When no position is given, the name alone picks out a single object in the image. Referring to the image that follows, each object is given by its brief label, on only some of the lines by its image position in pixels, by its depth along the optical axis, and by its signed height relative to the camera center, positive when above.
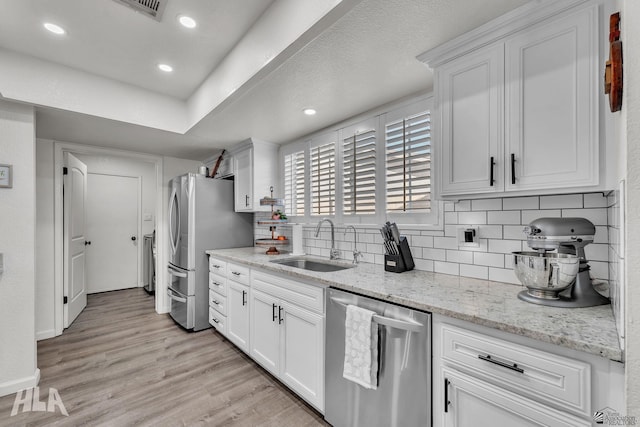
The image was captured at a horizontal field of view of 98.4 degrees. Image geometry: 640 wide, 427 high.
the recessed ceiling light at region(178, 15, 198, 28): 1.69 +1.20
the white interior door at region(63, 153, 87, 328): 3.23 -0.31
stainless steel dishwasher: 1.24 -0.79
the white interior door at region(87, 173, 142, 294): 4.75 -0.34
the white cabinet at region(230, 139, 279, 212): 3.20 +0.47
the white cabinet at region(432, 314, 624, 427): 0.84 -0.58
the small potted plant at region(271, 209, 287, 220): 3.08 -0.04
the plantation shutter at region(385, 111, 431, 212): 1.97 +0.37
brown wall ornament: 0.72 +0.38
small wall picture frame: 2.09 +0.29
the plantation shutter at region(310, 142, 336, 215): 2.69 +0.34
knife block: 1.90 -0.33
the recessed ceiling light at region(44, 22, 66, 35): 1.77 +1.21
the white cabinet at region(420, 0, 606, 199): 1.11 +0.49
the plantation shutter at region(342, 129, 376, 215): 2.34 +0.35
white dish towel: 1.41 -0.71
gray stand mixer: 1.11 -0.22
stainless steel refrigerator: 3.18 -0.27
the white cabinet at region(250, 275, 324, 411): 1.78 -0.90
